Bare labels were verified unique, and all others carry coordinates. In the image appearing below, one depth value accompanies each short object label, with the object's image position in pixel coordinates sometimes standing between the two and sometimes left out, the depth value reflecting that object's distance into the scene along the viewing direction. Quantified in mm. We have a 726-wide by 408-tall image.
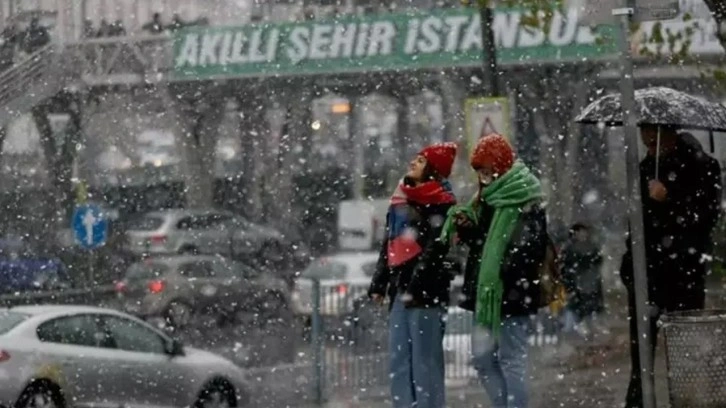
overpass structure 35000
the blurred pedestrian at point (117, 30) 37606
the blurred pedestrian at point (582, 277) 23459
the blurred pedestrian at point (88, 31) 36531
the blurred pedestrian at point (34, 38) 35106
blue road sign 25594
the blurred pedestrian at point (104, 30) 36738
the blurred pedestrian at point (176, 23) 38406
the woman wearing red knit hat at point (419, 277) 10766
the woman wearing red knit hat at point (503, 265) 9945
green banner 35469
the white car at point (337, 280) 20516
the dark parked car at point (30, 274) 32469
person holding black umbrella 10969
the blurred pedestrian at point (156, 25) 38875
